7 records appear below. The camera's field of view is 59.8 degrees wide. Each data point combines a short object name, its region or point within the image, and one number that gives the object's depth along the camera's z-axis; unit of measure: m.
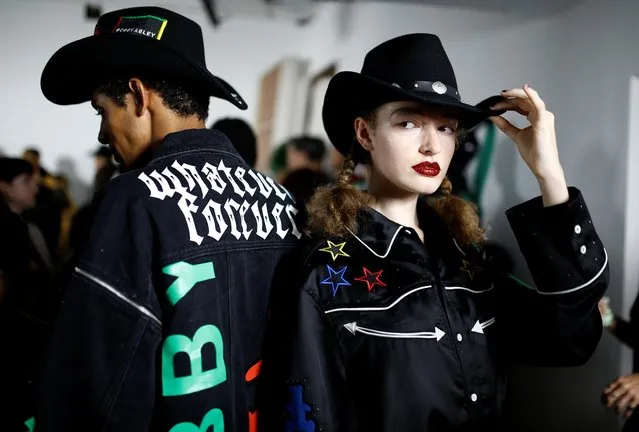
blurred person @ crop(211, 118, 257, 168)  2.40
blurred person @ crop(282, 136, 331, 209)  3.51
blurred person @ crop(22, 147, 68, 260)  3.83
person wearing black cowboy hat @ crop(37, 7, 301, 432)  0.99
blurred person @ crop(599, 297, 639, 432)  1.43
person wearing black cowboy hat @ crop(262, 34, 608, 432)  1.14
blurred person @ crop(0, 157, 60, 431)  1.74
